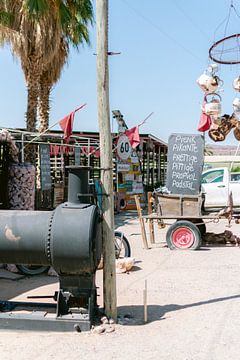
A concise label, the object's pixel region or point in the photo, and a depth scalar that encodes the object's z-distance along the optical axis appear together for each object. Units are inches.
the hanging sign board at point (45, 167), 491.8
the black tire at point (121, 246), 340.2
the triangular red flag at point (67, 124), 440.5
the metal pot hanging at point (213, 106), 401.7
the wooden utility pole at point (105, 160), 212.7
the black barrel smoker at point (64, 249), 196.4
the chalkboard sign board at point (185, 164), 441.1
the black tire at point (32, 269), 317.1
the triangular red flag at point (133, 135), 663.1
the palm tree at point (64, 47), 668.7
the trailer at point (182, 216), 416.8
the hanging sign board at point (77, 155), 622.8
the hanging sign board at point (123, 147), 673.0
